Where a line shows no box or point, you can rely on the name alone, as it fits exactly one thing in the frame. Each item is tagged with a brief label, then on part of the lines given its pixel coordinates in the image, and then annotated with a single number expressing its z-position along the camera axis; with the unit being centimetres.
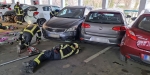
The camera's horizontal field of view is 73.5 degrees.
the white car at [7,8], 867
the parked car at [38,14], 650
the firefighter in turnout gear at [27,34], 340
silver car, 310
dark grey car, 367
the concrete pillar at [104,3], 859
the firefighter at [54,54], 242
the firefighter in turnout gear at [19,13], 718
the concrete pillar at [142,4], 697
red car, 219
